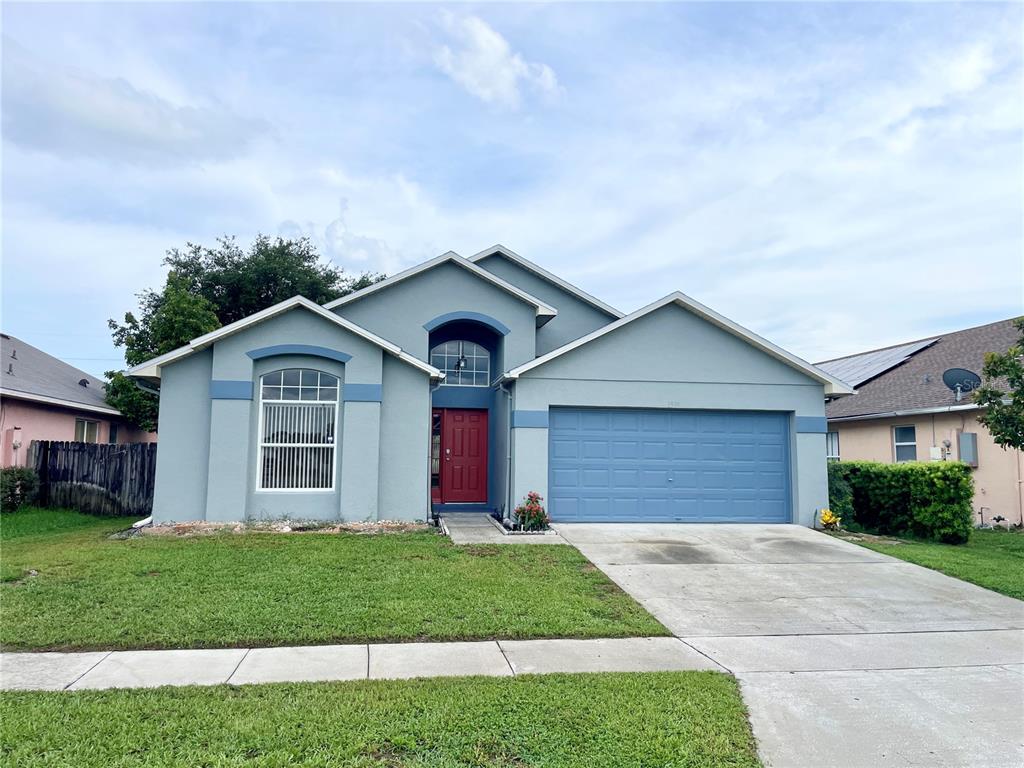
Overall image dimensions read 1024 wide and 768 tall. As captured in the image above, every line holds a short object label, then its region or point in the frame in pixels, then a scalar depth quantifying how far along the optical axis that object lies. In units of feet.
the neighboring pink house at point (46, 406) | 54.65
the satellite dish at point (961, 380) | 55.26
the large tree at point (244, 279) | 94.03
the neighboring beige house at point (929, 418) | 52.54
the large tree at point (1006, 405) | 37.99
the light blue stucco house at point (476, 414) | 42.42
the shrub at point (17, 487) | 50.93
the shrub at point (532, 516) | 41.55
